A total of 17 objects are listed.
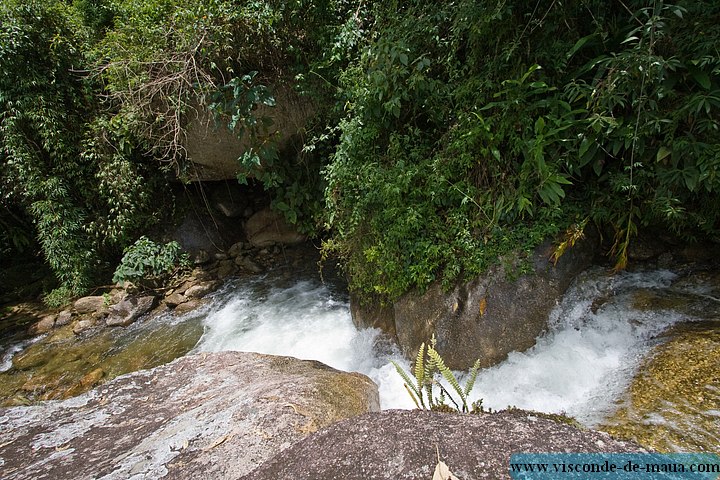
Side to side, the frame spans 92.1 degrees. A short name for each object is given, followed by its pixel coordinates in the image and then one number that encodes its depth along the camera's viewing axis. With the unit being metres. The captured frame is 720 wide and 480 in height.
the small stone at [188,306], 6.07
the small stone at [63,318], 6.04
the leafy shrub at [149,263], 6.21
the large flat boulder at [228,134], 5.45
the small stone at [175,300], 6.20
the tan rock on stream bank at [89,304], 6.20
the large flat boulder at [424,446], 1.54
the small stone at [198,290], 6.36
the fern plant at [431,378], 2.28
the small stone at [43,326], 5.94
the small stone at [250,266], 6.96
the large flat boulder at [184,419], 2.18
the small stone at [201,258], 7.03
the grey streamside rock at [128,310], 5.91
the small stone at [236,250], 7.33
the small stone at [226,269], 6.92
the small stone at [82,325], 5.81
